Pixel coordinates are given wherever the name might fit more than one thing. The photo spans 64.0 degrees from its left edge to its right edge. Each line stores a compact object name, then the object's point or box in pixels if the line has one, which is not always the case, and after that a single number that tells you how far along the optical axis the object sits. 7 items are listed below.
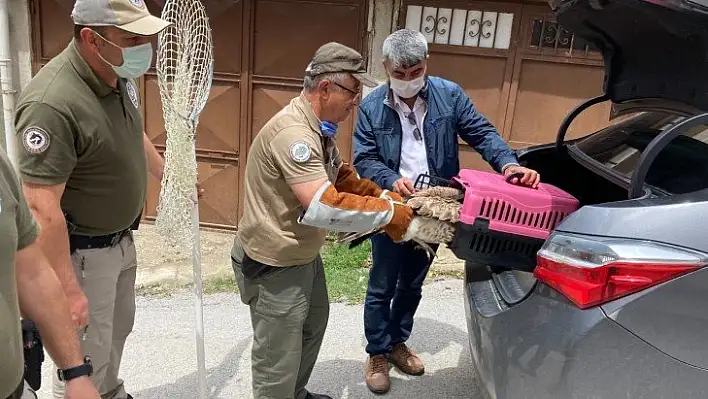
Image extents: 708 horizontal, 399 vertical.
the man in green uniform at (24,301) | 1.40
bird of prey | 2.20
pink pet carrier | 2.15
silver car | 1.58
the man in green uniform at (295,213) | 2.18
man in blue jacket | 2.94
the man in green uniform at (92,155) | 1.97
